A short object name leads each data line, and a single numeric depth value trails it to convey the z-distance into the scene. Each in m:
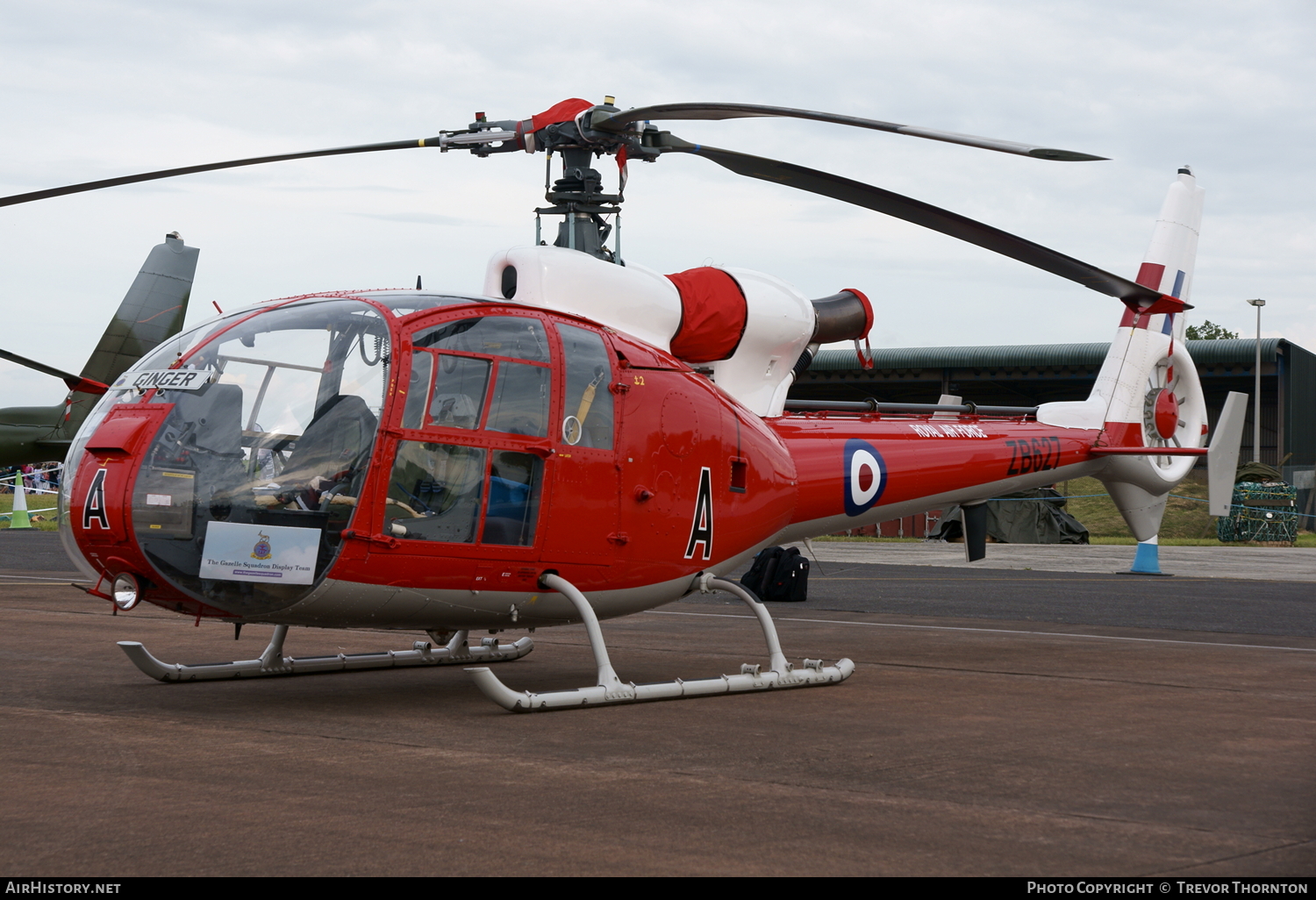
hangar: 51.62
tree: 106.75
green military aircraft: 22.19
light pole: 47.84
